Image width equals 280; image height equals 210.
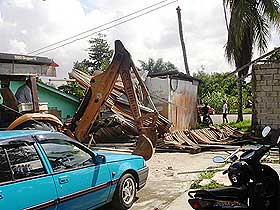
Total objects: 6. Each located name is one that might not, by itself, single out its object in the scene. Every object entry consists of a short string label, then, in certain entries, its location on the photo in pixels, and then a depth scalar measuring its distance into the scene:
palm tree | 14.19
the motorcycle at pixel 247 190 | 3.16
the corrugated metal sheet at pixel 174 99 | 13.36
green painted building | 13.59
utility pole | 22.12
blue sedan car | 3.40
